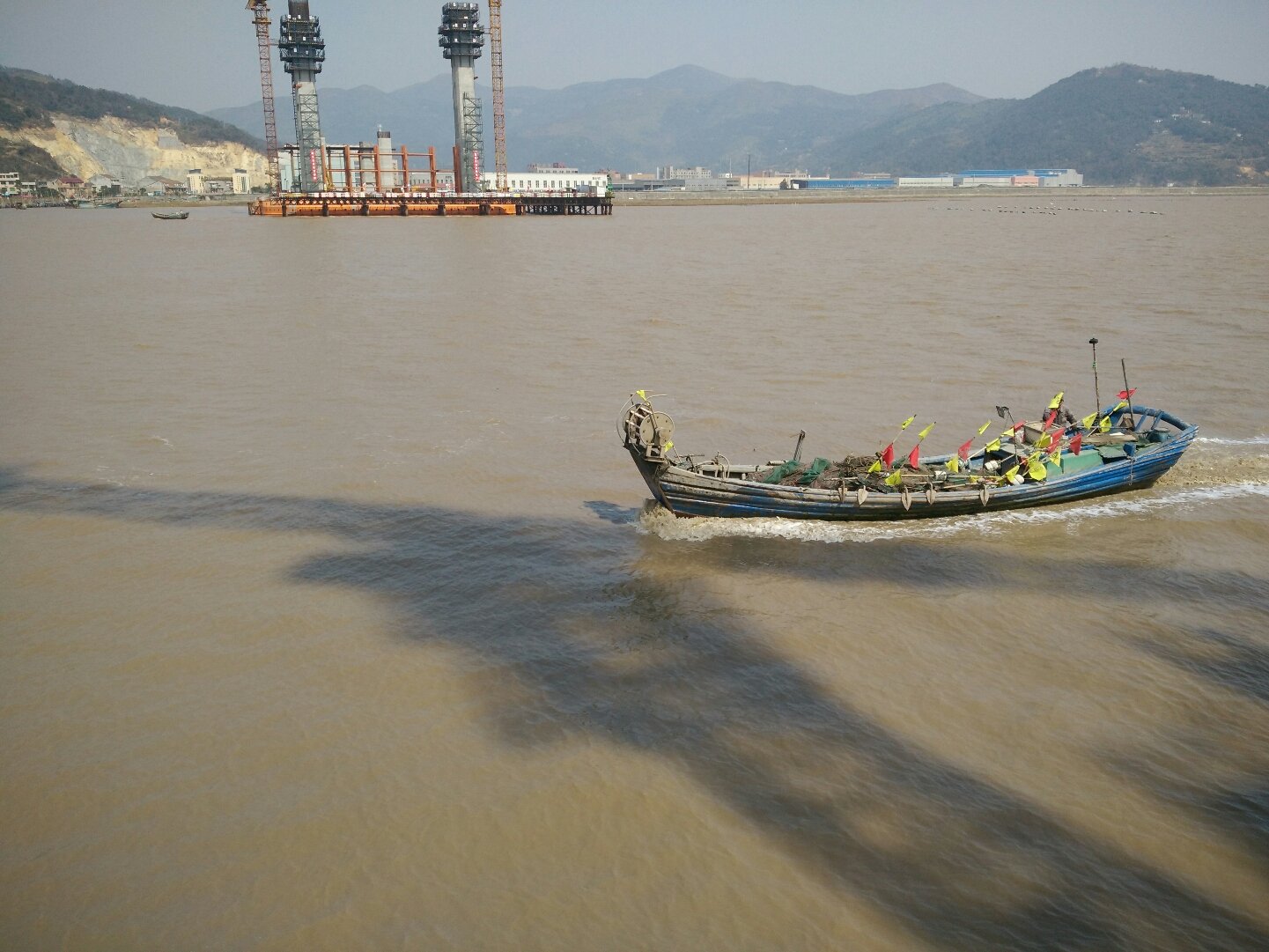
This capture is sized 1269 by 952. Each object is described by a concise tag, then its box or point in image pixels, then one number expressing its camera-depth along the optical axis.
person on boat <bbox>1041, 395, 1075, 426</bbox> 15.79
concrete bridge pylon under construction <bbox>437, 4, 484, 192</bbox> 114.25
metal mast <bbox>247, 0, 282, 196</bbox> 117.31
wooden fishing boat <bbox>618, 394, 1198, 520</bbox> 13.30
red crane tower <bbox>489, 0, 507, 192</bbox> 118.88
